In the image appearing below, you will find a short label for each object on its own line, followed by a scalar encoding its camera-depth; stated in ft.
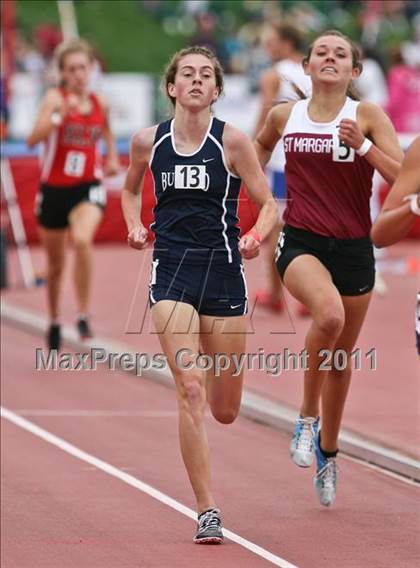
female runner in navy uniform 49.62
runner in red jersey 87.66
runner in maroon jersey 54.34
